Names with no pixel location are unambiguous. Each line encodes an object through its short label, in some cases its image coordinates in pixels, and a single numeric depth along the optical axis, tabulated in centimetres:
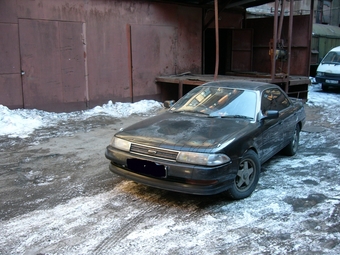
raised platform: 1100
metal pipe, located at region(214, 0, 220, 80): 933
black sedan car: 393
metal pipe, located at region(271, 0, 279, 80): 1011
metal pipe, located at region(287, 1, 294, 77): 1109
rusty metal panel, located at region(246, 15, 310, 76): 1292
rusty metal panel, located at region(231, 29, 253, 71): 1440
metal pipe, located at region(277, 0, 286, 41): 1041
